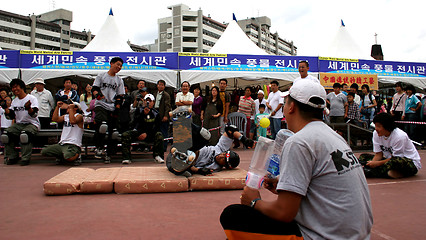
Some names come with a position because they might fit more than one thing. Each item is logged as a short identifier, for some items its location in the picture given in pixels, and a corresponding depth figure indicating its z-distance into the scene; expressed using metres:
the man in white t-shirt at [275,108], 9.20
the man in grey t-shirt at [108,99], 6.77
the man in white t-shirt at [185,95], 8.59
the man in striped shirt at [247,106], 9.91
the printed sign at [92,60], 10.49
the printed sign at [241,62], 11.14
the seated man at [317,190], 1.61
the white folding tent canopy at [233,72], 11.08
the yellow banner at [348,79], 11.72
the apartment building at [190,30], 97.56
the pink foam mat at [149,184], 4.14
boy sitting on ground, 4.83
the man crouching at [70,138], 6.36
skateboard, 4.45
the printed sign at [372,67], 11.95
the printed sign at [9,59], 10.27
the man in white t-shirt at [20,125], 6.57
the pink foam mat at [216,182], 4.32
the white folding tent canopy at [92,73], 10.43
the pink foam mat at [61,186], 4.02
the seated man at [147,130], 6.83
